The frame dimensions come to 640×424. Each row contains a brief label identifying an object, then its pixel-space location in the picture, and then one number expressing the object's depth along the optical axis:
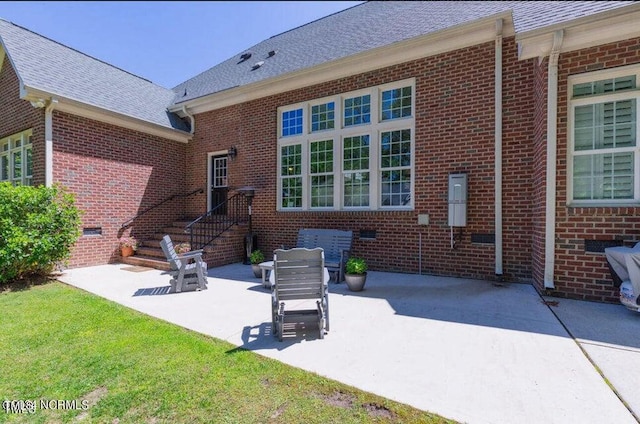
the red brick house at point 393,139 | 4.82
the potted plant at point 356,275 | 5.56
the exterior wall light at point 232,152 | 9.71
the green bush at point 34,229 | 5.98
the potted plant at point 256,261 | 6.82
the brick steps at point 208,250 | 7.97
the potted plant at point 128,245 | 8.75
